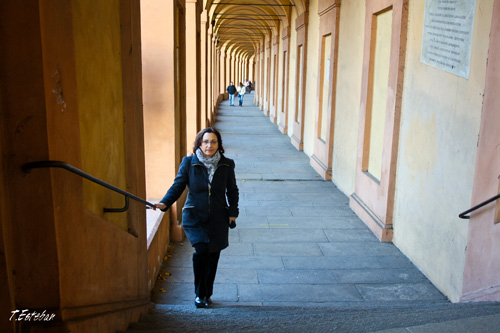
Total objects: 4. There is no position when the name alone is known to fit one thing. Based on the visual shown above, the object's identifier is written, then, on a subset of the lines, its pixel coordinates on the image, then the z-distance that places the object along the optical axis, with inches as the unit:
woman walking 171.5
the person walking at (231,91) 1302.9
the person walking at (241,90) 1323.8
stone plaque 190.4
